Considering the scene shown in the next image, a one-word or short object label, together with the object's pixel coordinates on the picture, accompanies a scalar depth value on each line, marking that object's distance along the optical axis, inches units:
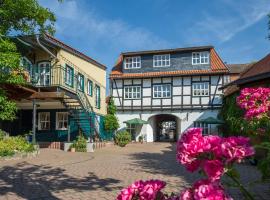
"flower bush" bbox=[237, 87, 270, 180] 84.4
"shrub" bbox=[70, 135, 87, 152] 466.6
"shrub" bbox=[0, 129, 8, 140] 388.4
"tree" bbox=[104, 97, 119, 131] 693.3
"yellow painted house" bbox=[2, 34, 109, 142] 470.4
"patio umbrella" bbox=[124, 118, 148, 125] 707.0
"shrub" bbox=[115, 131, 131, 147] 603.6
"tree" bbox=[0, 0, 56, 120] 319.4
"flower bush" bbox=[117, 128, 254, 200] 43.2
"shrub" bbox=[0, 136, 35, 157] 342.2
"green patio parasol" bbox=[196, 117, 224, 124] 611.8
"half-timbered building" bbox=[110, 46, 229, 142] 706.6
